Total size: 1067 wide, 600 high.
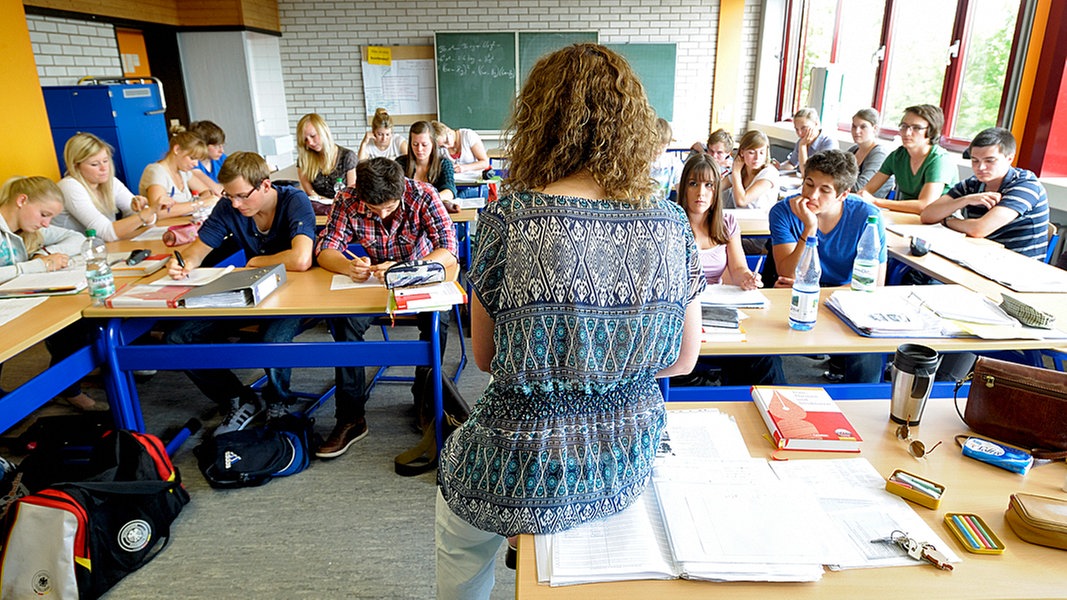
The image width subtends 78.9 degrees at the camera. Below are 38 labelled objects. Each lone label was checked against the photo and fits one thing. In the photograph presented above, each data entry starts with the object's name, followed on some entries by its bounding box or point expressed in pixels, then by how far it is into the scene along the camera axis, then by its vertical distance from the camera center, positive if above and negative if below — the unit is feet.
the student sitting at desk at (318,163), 14.96 -1.36
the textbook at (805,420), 4.44 -2.21
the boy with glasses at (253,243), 9.14 -2.00
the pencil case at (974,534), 3.50 -2.32
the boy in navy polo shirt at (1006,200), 10.25 -1.60
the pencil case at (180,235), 10.72 -2.09
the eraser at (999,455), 4.17 -2.26
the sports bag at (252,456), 8.38 -4.46
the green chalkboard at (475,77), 24.17 +0.89
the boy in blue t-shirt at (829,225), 8.49 -1.67
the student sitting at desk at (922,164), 12.96 -1.30
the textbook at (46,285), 8.32 -2.24
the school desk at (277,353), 8.20 -3.04
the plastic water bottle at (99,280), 7.91 -2.05
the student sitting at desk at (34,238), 9.14 -1.87
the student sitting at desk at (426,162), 14.90 -1.36
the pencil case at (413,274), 8.24 -2.12
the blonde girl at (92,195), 11.00 -1.49
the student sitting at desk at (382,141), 17.75 -1.09
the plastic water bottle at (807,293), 6.67 -1.92
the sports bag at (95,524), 6.20 -4.07
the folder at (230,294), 7.86 -2.22
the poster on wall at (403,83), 24.41 +0.70
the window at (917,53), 14.37 +1.15
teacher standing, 3.30 -0.99
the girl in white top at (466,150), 19.19 -1.43
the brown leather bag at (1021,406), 4.28 -2.01
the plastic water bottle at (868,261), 7.74 -1.91
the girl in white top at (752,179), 14.15 -1.69
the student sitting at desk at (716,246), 8.60 -1.98
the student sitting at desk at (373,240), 9.40 -1.95
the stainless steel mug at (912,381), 4.62 -1.95
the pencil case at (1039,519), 3.50 -2.21
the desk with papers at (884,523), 3.27 -2.34
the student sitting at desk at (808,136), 18.10 -1.02
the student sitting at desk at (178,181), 13.04 -1.57
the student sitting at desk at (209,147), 15.26 -0.99
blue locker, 14.69 -0.29
